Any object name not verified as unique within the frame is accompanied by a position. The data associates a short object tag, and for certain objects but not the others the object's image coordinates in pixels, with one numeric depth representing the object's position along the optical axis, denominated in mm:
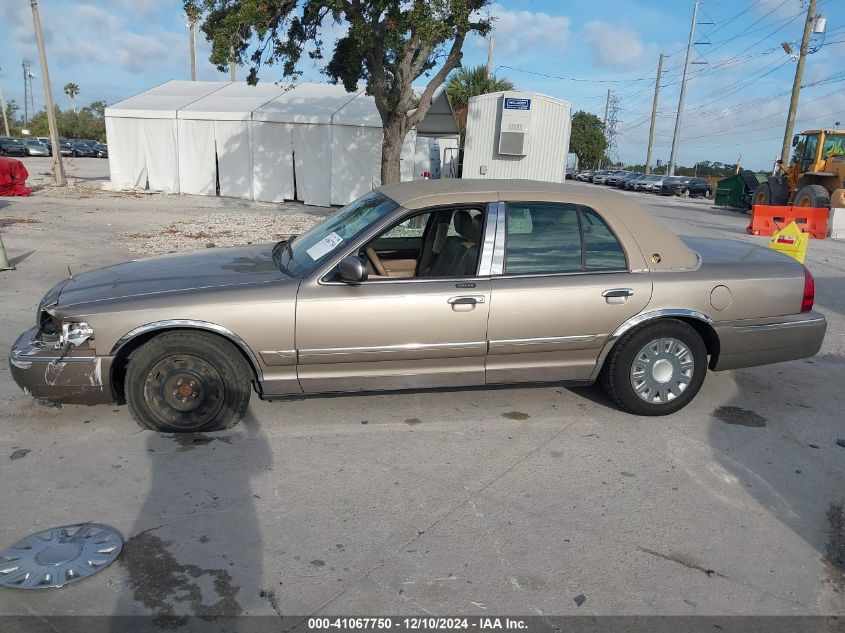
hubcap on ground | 2742
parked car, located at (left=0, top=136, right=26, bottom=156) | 43219
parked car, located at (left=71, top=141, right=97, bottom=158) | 50719
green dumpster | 26578
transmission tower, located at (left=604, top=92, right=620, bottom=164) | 93619
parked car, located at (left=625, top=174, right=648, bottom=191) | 45112
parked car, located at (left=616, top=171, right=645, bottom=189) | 46675
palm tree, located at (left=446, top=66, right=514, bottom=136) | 32719
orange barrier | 16906
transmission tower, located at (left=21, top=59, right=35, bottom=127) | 99838
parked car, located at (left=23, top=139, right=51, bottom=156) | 44756
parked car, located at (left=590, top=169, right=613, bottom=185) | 54706
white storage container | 15875
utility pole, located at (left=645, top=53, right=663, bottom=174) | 55006
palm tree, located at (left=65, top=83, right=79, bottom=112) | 94562
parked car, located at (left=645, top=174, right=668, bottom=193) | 42719
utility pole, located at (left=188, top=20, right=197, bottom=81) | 33938
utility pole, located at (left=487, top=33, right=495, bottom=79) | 35156
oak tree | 12719
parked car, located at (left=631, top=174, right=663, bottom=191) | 43781
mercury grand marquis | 3924
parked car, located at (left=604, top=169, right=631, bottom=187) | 49491
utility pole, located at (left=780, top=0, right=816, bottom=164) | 28562
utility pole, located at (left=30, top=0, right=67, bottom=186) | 20375
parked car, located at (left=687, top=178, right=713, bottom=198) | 41562
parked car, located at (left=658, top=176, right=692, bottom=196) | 41844
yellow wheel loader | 19891
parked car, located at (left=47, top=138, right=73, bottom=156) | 50250
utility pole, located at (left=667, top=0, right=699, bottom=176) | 49719
